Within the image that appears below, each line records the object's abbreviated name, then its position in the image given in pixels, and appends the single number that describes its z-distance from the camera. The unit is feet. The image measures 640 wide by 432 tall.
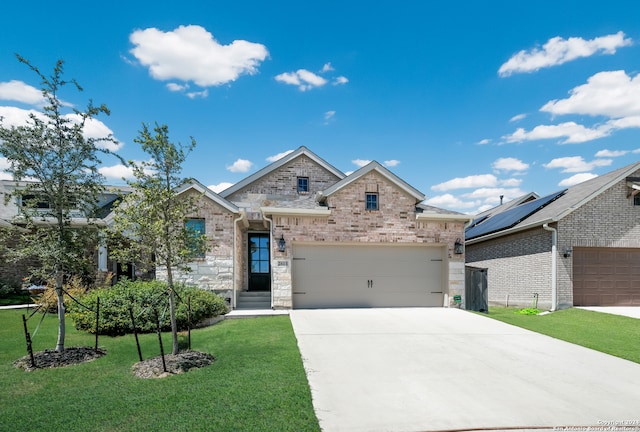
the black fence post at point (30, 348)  21.57
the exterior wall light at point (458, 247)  45.34
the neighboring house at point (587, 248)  45.68
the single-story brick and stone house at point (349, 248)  43.19
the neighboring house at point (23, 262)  49.93
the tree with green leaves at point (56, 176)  23.35
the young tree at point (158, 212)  22.27
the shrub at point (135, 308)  30.89
